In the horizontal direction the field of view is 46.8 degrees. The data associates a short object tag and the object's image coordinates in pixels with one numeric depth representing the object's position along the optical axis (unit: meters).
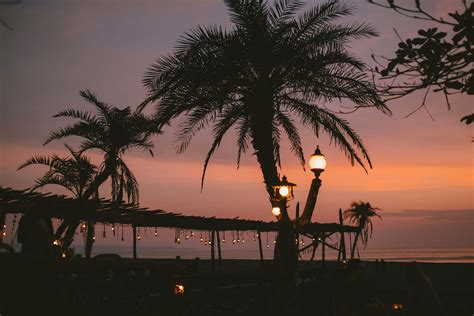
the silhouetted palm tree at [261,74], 15.95
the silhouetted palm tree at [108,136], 22.62
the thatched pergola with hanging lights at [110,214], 11.92
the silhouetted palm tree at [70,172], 23.17
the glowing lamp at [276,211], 12.43
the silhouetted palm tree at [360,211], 64.06
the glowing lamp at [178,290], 11.82
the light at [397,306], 10.11
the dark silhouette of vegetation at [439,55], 2.80
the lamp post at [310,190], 11.20
